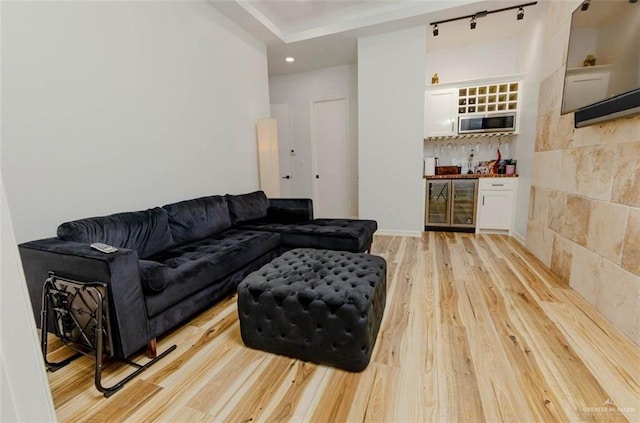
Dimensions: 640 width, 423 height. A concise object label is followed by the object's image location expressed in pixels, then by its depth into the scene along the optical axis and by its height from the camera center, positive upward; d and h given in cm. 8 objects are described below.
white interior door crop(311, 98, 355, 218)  530 +22
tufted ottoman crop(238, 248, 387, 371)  151 -80
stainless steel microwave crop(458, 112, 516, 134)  404 +58
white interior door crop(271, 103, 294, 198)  562 +47
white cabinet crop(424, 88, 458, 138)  430 +80
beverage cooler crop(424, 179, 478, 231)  423 -58
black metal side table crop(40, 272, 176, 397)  142 -78
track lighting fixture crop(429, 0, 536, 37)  336 +183
